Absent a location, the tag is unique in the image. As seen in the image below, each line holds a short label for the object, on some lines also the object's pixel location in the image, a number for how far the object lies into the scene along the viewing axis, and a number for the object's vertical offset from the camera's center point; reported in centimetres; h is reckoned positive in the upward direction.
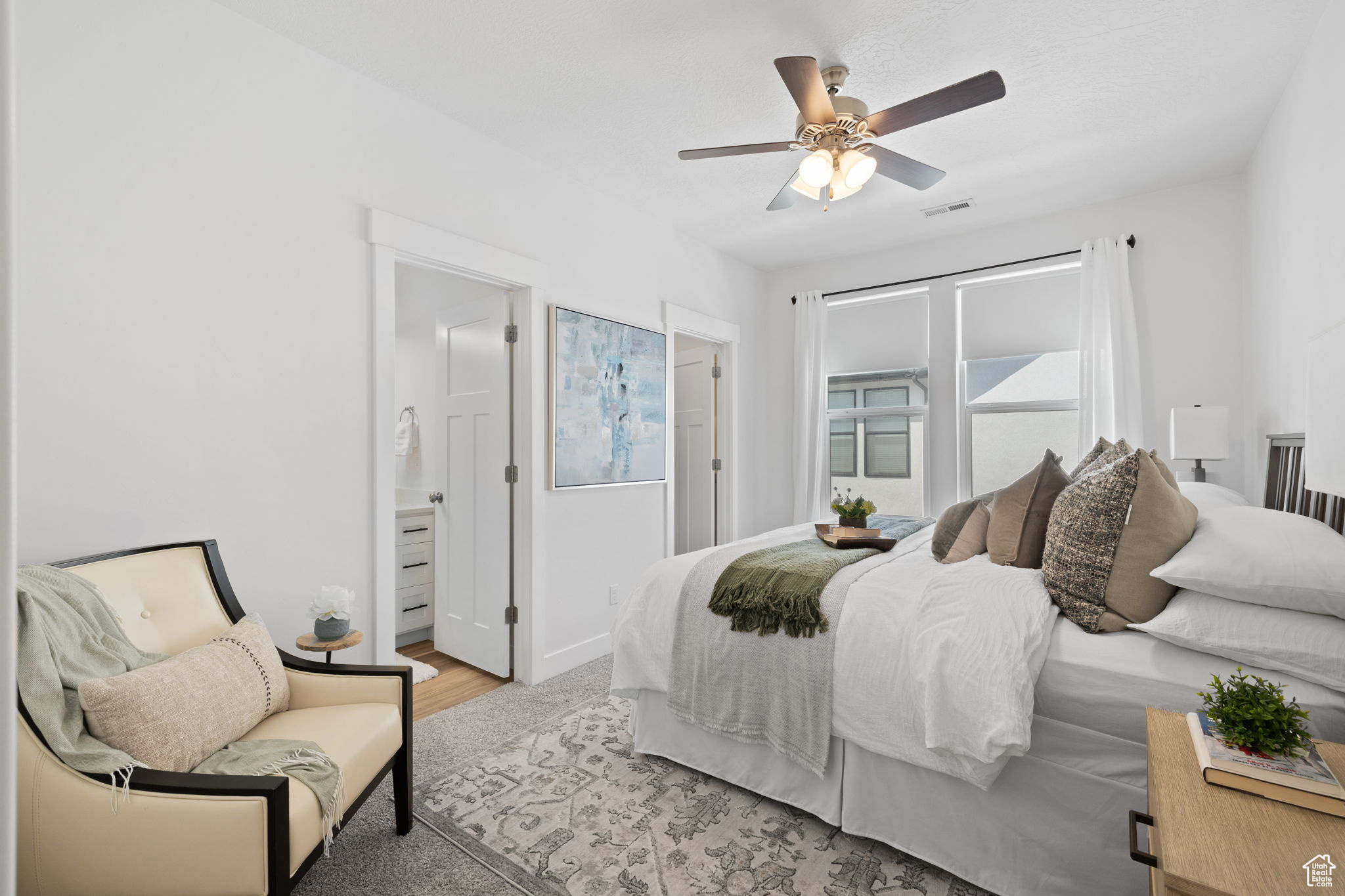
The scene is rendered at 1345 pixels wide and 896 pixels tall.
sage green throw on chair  121 -48
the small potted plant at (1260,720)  105 -47
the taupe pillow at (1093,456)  231 -2
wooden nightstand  82 -57
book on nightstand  96 -53
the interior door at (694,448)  479 +3
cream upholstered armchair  116 -72
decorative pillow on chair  127 -57
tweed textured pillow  162 -26
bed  144 -88
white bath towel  410 +10
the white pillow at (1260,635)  133 -42
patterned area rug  167 -116
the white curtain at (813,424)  464 +21
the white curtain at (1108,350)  349 +58
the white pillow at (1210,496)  227 -19
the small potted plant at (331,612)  211 -55
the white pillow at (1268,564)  136 -27
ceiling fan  194 +115
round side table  208 -65
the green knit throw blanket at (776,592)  190 -46
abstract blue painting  328 +29
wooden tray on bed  247 -37
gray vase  211 -61
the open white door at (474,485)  321 -18
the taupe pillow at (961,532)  221 -30
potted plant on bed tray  280 -28
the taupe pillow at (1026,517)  198 -22
